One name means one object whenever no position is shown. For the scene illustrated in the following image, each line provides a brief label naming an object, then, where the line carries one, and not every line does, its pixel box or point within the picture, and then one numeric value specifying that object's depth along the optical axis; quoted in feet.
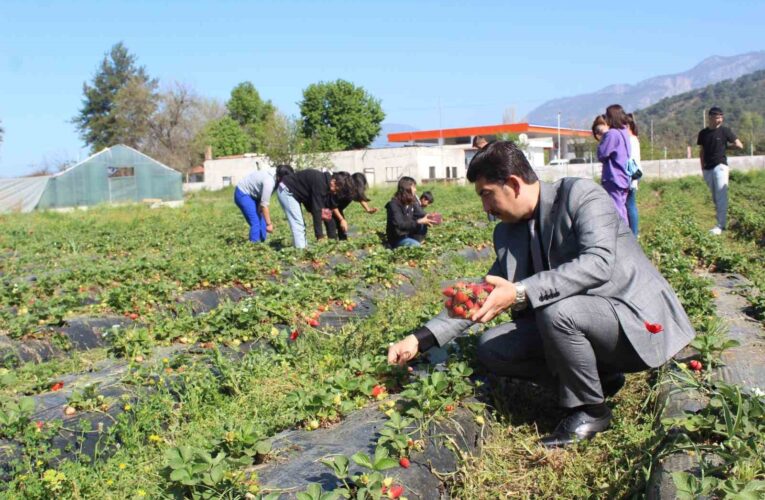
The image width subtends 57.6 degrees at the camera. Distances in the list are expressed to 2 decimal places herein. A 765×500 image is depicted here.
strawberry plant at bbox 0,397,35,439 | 10.04
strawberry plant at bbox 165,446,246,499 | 7.47
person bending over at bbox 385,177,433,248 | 28.96
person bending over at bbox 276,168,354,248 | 28.58
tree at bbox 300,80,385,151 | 203.31
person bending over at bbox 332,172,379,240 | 28.68
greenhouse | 96.27
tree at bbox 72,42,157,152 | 191.01
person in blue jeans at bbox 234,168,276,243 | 30.53
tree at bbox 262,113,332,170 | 123.65
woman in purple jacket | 23.03
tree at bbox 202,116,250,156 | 209.67
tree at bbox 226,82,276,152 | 229.45
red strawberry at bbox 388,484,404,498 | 7.45
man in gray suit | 9.39
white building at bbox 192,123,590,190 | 146.92
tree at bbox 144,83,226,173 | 193.98
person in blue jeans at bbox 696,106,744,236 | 30.30
